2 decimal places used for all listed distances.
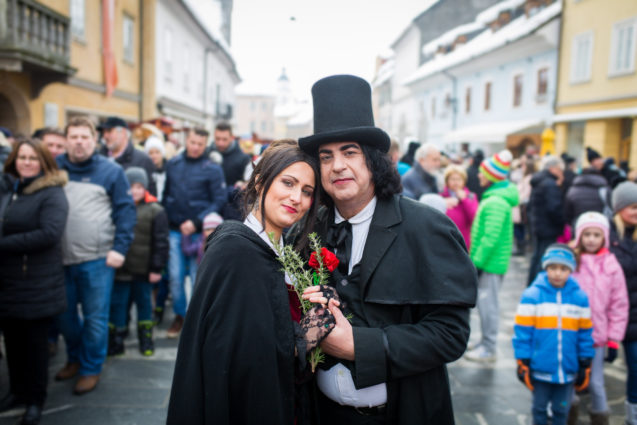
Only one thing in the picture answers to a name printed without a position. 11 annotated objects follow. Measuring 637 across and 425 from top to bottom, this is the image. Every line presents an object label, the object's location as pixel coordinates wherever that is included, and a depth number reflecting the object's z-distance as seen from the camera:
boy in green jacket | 4.97
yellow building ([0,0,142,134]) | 9.64
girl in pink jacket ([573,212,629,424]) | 3.62
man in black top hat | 1.81
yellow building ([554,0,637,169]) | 15.66
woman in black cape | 1.68
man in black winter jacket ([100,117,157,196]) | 5.98
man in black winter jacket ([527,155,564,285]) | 7.20
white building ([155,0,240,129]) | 19.28
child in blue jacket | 3.31
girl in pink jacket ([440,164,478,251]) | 5.57
